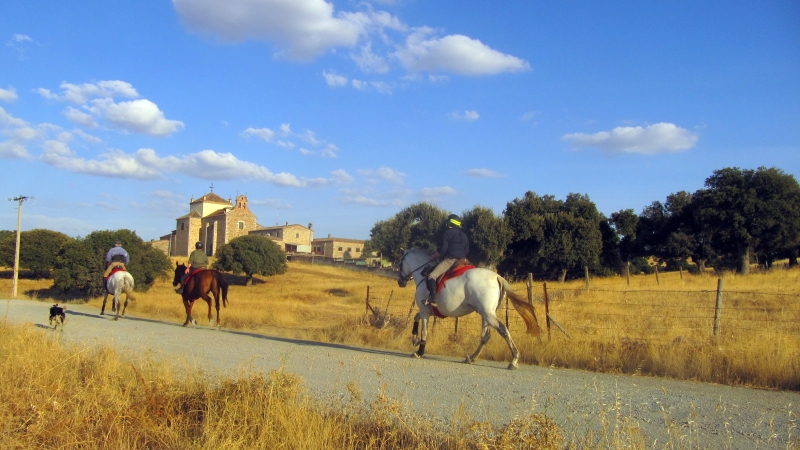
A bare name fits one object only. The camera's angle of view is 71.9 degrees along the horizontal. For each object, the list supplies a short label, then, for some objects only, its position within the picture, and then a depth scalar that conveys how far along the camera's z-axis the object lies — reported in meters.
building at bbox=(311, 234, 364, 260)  114.81
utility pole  47.25
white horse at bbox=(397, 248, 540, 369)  9.67
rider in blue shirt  18.56
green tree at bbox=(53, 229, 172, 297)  42.41
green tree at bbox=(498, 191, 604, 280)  47.53
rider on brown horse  16.75
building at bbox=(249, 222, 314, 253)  106.12
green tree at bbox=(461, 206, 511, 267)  49.84
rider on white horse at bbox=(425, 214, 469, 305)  10.34
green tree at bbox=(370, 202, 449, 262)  62.56
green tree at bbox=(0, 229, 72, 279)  56.72
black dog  11.67
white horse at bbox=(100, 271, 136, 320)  18.20
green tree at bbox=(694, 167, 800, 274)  36.66
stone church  86.94
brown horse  16.27
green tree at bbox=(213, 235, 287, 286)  58.44
